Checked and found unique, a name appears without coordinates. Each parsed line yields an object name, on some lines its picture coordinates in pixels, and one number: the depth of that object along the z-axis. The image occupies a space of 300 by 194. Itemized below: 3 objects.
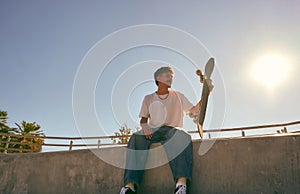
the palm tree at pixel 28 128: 17.92
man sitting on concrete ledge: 1.95
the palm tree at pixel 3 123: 16.78
